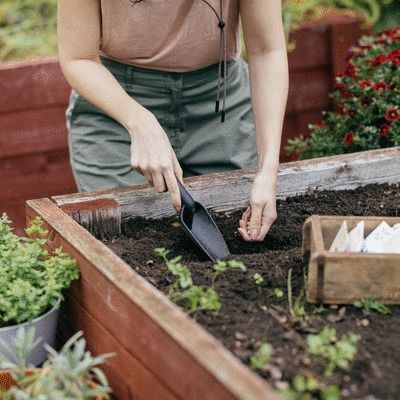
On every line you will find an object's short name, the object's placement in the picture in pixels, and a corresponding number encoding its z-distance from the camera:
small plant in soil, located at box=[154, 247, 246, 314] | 1.57
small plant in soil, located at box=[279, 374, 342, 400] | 1.35
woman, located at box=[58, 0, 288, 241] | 1.91
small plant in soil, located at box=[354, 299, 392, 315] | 1.59
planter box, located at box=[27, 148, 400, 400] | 1.38
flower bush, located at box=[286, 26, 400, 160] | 2.46
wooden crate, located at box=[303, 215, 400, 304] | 1.57
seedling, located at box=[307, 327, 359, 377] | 1.43
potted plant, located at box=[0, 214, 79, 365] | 1.66
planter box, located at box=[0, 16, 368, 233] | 2.95
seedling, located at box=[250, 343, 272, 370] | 1.42
